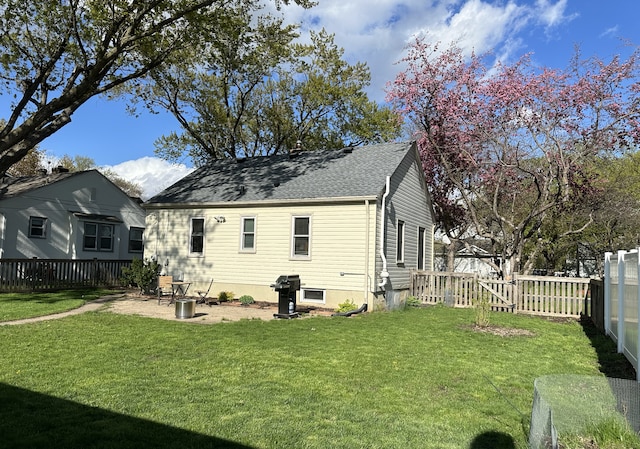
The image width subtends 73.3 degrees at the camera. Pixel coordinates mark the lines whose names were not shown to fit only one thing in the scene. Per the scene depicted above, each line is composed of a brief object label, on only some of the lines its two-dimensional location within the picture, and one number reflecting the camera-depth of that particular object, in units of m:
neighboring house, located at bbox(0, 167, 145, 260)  19.81
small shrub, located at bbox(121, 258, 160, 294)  15.15
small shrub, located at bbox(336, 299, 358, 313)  12.24
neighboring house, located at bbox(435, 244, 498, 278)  33.54
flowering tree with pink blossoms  15.30
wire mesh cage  3.12
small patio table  15.14
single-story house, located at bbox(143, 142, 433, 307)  12.89
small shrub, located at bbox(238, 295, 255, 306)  13.80
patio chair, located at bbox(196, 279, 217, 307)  13.77
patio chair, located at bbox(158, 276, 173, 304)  13.40
